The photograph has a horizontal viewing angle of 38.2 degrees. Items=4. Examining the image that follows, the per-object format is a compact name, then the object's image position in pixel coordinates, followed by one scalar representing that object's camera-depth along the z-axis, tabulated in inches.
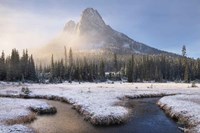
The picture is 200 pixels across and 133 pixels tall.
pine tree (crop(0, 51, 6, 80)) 5383.9
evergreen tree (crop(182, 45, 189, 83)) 5695.9
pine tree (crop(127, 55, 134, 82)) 5944.9
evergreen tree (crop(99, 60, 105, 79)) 6623.5
